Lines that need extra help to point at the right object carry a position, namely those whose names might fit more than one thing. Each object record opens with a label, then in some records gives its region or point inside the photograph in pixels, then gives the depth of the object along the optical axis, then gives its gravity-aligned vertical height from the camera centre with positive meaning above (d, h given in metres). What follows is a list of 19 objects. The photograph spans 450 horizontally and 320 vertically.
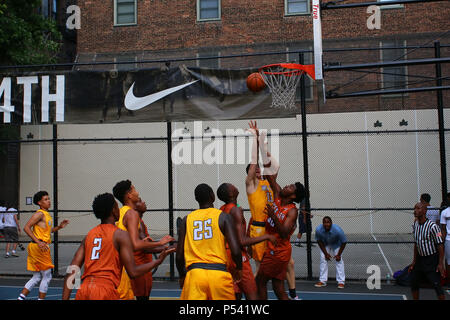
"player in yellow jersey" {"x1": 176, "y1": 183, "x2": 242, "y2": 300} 5.31 -0.71
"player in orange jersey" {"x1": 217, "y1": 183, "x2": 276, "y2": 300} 6.48 -0.66
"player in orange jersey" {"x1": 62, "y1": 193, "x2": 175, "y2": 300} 5.08 -0.76
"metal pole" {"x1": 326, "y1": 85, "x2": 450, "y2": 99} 8.30 +1.58
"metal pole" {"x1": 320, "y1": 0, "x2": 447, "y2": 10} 8.67 +3.15
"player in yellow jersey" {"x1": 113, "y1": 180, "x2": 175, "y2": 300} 5.64 -0.45
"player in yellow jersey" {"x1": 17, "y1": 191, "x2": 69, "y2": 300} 9.11 -1.00
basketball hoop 10.73 +2.21
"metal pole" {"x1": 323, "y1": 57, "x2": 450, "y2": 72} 8.33 +1.99
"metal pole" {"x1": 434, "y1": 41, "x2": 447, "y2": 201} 10.55 +0.94
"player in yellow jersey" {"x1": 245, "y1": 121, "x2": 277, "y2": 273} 8.10 -0.20
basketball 10.48 +2.13
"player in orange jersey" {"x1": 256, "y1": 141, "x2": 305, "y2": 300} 7.36 -0.85
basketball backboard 8.95 +2.59
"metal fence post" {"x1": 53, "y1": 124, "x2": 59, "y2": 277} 11.77 -0.29
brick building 20.41 +6.70
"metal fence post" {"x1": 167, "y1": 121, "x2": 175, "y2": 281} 11.21 -0.14
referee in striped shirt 8.22 -1.18
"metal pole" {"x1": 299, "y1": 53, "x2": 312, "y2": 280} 10.77 +0.24
